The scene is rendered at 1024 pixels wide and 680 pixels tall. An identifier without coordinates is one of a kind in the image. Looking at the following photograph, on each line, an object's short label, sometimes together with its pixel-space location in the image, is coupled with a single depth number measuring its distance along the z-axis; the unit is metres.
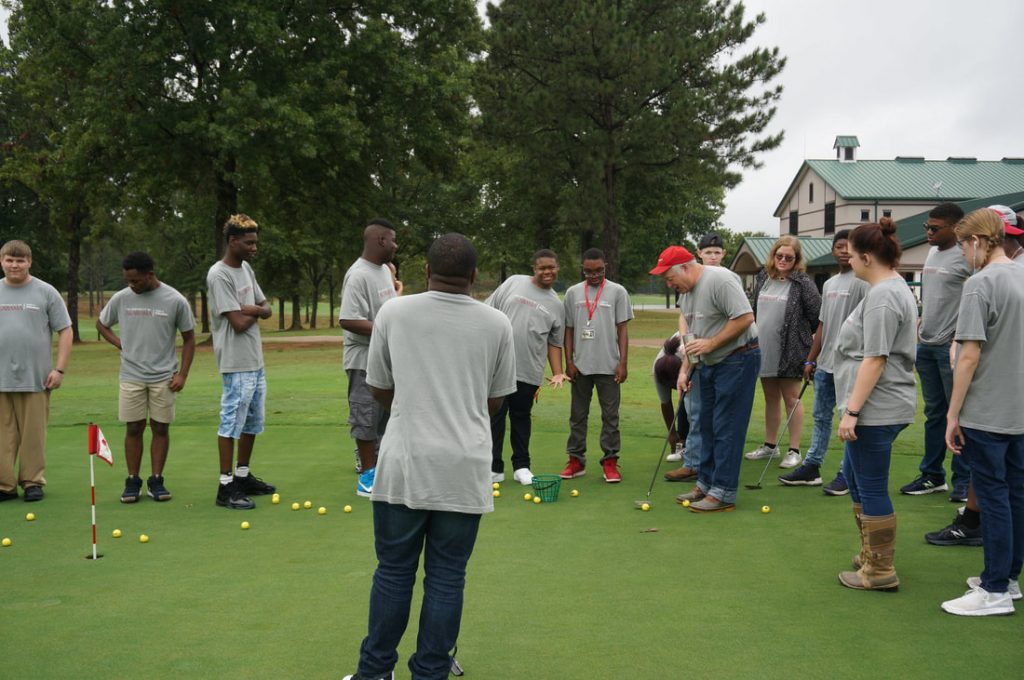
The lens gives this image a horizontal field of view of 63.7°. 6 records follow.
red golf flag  5.38
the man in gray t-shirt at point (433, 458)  3.16
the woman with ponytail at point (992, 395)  4.12
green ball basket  6.46
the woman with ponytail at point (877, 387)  4.32
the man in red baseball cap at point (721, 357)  6.17
